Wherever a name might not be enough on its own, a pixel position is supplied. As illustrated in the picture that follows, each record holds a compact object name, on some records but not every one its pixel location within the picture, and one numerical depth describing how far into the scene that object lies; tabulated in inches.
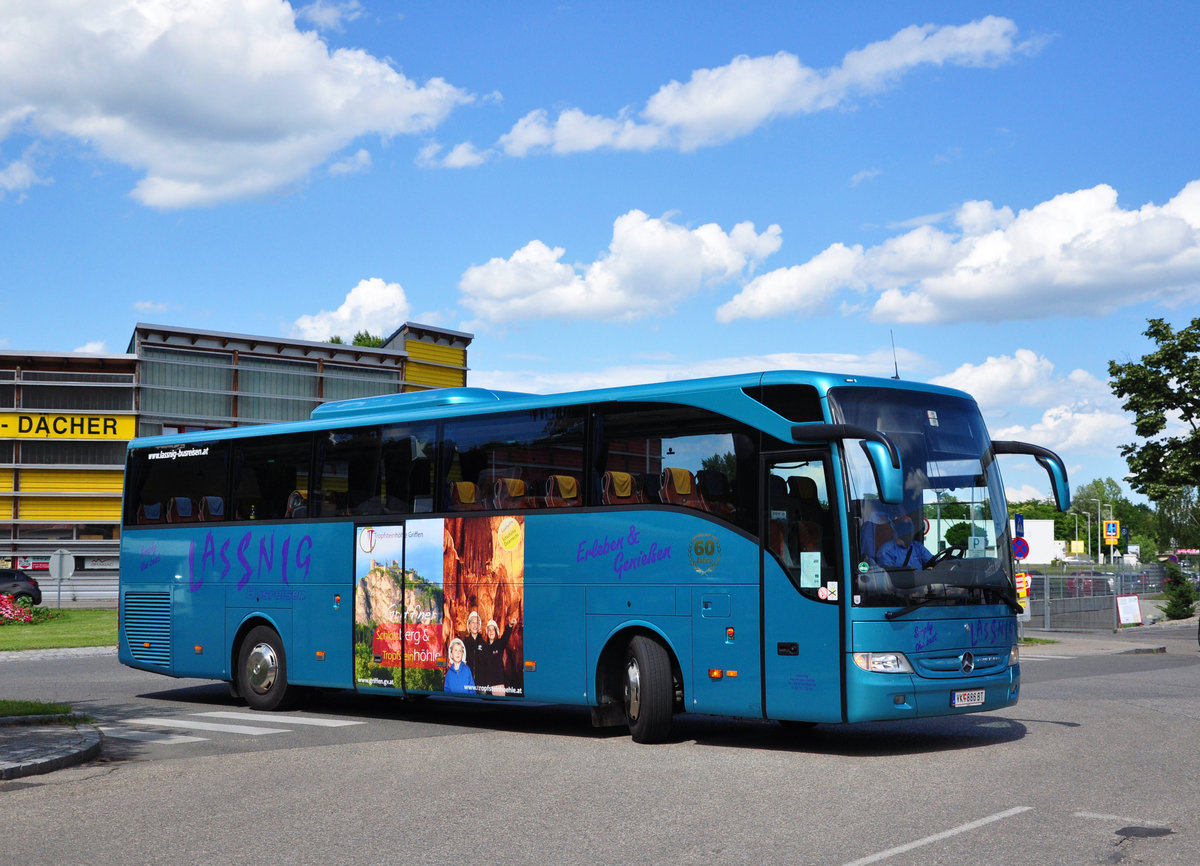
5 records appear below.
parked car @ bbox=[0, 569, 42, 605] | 1825.5
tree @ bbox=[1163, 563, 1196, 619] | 1775.3
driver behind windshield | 438.6
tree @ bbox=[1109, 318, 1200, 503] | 1971.0
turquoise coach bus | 440.8
